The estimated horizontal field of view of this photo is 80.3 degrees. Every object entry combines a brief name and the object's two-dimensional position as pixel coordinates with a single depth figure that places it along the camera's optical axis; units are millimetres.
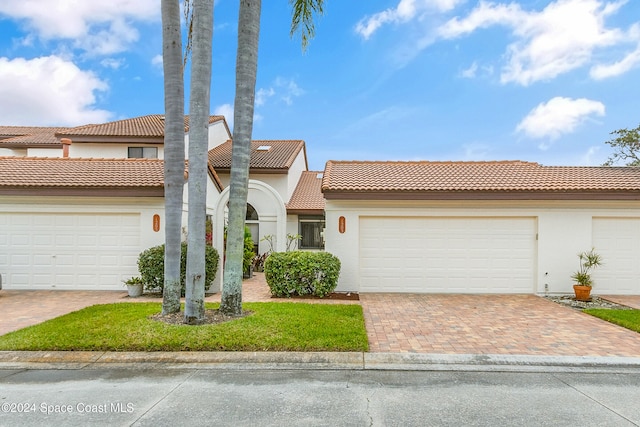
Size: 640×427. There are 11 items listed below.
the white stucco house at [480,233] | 11422
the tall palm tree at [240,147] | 7590
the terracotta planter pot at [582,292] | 10359
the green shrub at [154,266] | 10641
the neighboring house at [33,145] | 23766
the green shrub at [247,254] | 14212
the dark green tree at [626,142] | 27078
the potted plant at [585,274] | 10445
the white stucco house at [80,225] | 11523
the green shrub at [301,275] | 10578
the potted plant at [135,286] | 10695
